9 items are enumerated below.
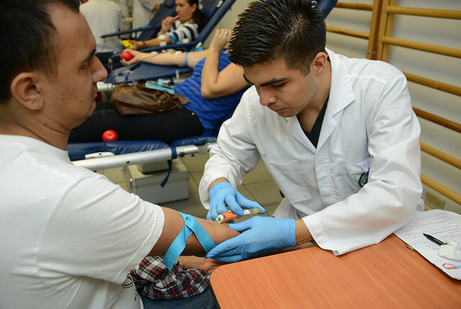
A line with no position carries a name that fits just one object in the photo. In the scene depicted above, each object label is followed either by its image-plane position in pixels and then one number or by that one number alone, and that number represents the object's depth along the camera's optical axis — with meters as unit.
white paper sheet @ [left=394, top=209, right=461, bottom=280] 0.88
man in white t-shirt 0.64
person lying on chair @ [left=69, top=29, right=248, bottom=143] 2.20
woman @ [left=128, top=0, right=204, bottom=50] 3.89
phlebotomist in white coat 1.04
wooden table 0.79
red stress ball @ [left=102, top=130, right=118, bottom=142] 2.21
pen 0.94
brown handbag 2.27
